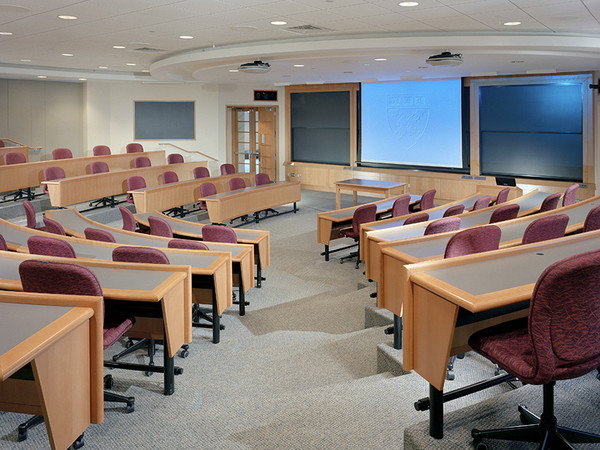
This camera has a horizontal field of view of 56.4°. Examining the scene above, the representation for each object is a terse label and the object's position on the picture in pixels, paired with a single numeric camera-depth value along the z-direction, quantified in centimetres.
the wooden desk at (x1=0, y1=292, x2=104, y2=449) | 214
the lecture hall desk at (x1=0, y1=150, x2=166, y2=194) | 1062
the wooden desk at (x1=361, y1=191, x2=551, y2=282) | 479
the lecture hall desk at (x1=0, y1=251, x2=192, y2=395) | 323
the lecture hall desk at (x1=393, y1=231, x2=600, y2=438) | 229
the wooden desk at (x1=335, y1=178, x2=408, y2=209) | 1120
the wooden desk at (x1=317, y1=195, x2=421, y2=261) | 786
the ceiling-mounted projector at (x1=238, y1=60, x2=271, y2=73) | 920
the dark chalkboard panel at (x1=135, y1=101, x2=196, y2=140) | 1638
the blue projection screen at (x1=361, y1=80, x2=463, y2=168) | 1310
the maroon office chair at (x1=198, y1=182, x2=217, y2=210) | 1089
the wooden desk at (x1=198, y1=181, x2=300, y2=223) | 987
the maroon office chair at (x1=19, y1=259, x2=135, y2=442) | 307
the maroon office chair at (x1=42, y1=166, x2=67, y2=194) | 1098
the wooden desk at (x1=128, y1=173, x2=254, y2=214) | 1006
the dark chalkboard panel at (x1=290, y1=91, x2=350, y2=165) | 1513
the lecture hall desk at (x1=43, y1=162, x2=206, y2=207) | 1002
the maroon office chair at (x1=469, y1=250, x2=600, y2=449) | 202
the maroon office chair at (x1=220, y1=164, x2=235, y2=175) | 1299
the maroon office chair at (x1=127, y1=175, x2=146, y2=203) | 1089
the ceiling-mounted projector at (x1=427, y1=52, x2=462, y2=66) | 797
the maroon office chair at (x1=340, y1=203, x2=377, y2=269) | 767
